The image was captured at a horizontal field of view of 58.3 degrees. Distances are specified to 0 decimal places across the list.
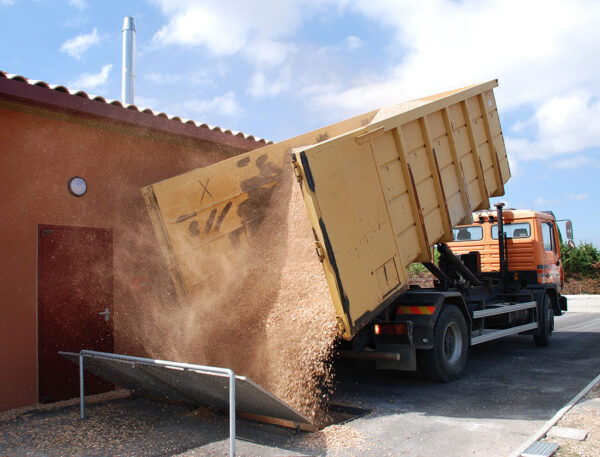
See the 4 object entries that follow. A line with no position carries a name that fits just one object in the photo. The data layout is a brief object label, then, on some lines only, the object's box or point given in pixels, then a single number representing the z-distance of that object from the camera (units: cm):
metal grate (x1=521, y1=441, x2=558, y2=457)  399
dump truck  504
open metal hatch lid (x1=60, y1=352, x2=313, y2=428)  399
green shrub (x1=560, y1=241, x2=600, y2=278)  2581
